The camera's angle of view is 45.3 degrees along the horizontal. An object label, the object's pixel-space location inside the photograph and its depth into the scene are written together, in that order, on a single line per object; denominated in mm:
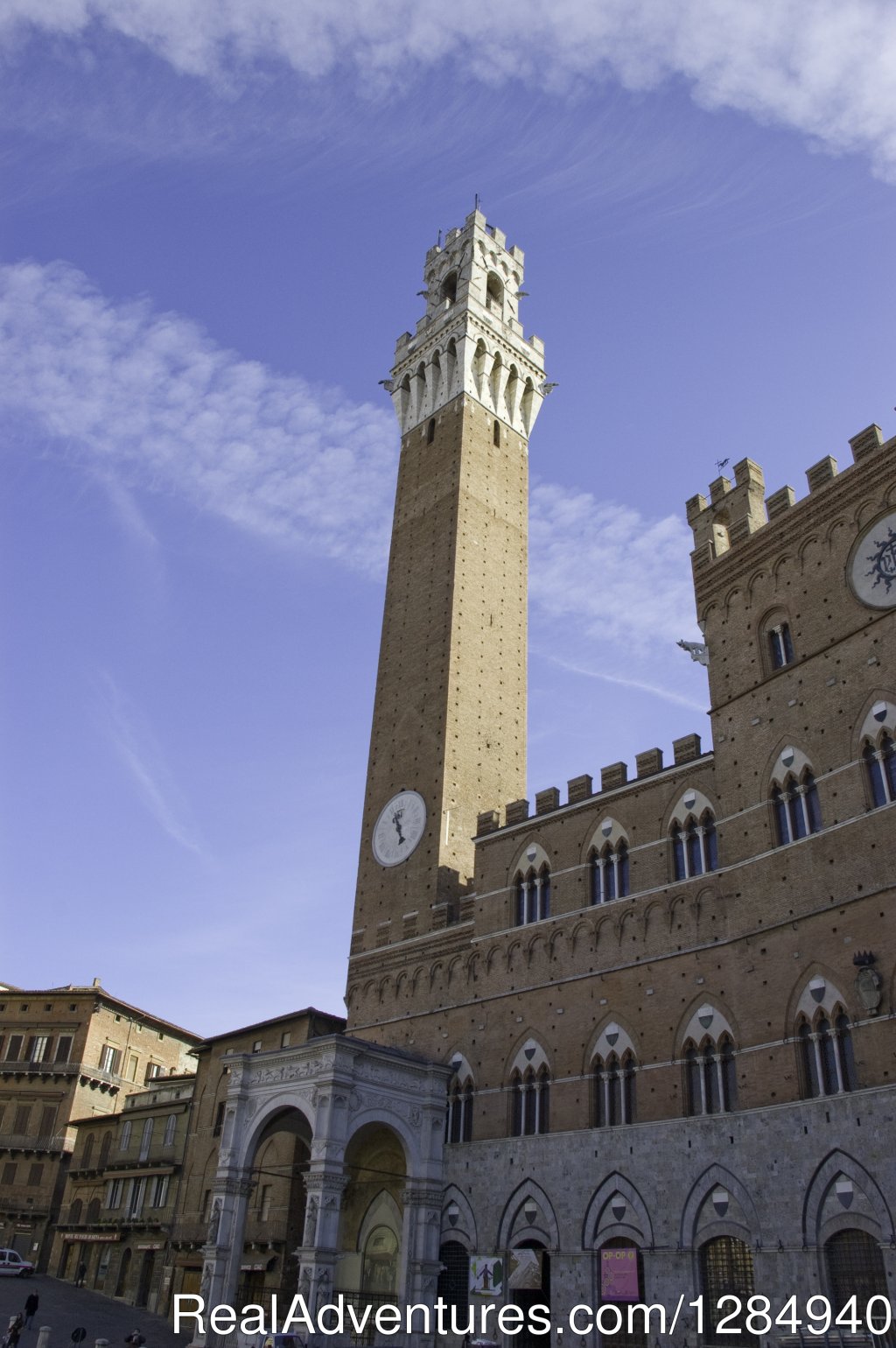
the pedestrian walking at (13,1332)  23594
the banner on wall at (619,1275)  24156
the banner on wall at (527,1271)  26250
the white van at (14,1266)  41062
